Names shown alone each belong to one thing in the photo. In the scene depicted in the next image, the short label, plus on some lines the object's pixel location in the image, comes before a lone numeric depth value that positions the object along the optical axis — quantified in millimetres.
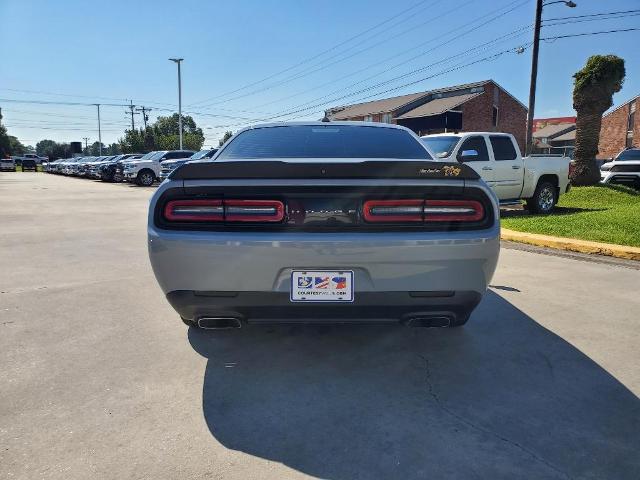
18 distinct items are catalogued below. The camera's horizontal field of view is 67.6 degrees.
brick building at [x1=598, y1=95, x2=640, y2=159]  44459
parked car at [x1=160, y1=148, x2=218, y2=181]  23208
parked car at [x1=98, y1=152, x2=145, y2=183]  29672
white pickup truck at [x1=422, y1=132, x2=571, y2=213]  10492
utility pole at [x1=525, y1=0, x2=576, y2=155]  18219
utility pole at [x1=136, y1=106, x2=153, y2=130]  96888
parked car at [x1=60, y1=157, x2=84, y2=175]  39188
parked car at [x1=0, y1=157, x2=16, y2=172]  56531
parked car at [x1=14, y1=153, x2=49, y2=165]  68062
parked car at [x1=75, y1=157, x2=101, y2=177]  35475
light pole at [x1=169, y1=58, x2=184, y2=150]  43066
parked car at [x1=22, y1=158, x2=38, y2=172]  58169
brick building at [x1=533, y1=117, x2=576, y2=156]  61594
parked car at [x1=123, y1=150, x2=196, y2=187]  25156
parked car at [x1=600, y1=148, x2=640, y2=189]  16078
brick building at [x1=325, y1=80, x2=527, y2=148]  42156
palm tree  15508
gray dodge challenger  2551
